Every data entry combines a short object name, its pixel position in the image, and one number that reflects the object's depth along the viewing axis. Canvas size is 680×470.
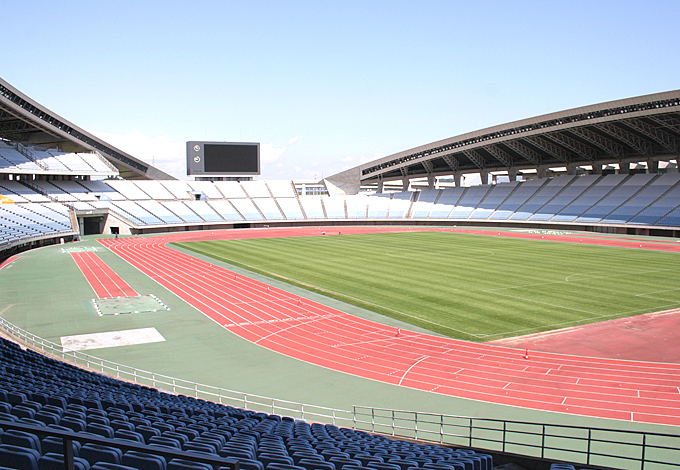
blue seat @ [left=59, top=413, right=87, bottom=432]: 6.10
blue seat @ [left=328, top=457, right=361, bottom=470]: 6.11
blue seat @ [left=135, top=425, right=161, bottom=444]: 6.22
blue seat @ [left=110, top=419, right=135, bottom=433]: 6.50
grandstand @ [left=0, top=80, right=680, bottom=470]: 6.27
